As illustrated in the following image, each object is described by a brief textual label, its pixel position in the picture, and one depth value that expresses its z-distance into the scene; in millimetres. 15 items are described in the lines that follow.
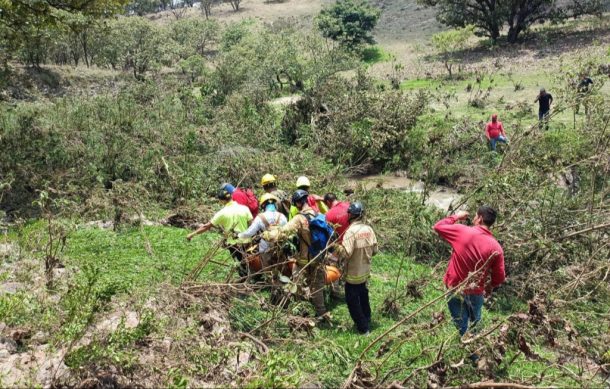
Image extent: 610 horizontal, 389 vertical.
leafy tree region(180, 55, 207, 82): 31578
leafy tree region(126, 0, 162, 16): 77625
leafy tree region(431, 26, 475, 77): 35031
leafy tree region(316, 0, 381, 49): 46906
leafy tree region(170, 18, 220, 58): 47656
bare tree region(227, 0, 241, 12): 75125
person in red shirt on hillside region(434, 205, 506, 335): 5293
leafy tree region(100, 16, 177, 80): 37219
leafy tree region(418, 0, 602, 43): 37344
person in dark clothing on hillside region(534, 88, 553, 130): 15688
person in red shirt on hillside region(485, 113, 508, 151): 14375
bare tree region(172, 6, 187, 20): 75500
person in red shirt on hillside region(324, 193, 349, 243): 6816
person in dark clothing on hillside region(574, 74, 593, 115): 9383
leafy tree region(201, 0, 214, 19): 75312
